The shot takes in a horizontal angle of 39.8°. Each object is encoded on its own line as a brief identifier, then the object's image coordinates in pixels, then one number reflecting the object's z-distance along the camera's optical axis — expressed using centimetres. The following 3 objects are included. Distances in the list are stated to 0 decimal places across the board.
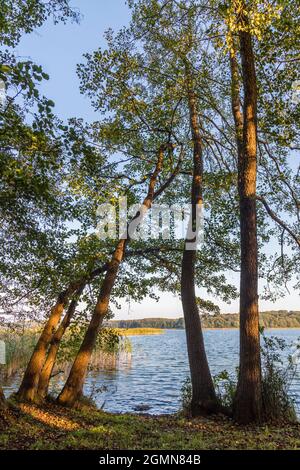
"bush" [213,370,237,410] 1100
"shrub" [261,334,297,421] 942
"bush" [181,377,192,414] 1208
